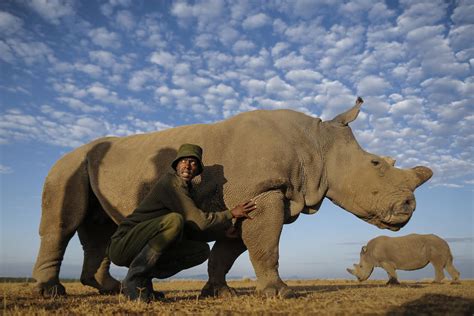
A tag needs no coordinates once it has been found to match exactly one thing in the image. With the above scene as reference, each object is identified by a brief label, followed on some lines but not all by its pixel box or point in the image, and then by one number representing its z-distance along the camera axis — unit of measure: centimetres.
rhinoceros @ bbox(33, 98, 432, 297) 502
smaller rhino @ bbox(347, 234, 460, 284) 1301
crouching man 406
